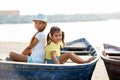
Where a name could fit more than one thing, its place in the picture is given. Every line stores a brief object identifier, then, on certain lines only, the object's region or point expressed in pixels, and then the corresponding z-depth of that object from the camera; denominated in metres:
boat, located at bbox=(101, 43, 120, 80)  6.23
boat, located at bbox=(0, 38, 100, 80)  5.00
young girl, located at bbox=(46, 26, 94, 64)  5.53
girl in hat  5.56
